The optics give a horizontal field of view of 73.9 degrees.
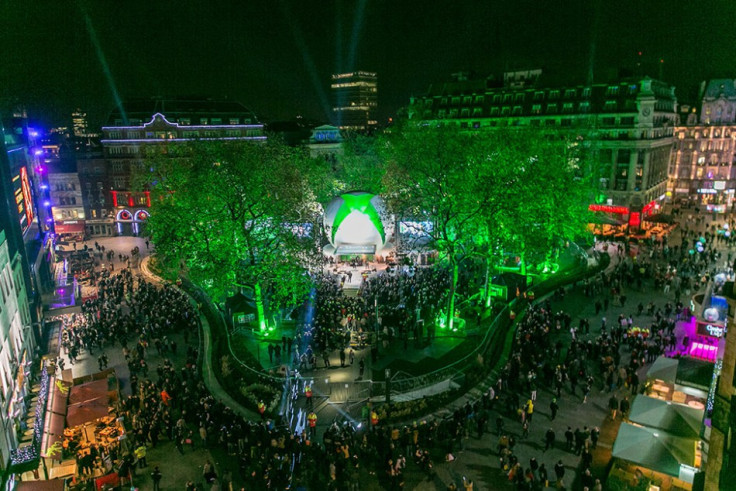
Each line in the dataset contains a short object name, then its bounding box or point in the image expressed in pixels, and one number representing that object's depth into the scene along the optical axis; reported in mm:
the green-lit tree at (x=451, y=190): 27422
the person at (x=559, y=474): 15234
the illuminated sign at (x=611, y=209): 53656
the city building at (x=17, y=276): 19000
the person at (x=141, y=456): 17422
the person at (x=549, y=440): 17156
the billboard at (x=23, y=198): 29842
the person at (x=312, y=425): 18828
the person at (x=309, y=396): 20562
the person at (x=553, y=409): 18862
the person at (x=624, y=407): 19234
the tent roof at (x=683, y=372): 17906
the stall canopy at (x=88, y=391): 19900
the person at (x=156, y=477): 16172
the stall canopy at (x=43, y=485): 15141
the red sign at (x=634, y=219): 54250
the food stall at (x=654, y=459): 14414
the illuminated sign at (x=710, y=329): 21872
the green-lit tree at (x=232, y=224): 26234
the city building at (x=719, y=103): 68250
